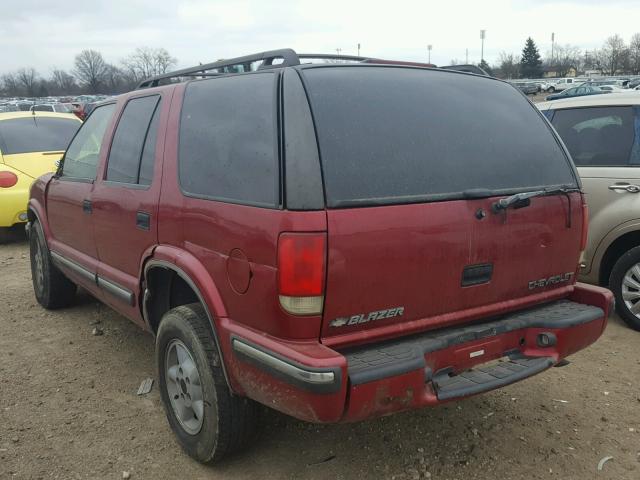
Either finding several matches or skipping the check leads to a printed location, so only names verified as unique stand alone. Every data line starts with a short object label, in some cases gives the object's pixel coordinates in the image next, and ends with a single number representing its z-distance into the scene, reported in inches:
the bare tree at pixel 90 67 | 3544.0
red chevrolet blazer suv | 91.6
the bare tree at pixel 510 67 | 3447.3
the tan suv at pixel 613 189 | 182.2
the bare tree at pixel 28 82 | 3189.0
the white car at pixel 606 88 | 1177.5
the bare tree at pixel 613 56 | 3171.8
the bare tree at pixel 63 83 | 3327.3
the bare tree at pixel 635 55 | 3019.2
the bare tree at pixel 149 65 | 3135.6
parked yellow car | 307.3
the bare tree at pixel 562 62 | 3703.2
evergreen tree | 3499.0
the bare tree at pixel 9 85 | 3240.7
